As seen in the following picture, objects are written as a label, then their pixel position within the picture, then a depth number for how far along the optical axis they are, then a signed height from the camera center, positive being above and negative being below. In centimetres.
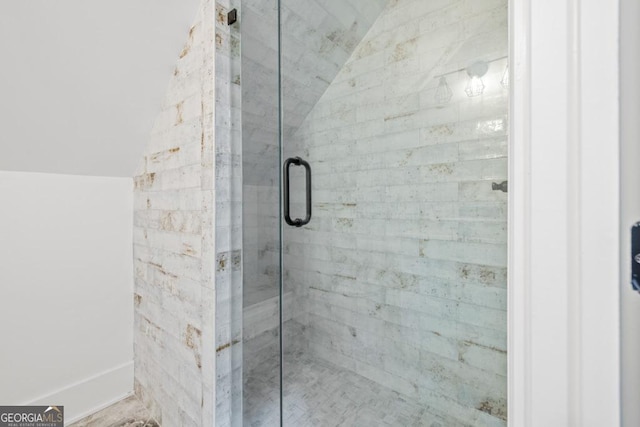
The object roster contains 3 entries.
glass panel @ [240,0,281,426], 109 +8
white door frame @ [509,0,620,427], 32 +0
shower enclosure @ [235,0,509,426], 112 +1
